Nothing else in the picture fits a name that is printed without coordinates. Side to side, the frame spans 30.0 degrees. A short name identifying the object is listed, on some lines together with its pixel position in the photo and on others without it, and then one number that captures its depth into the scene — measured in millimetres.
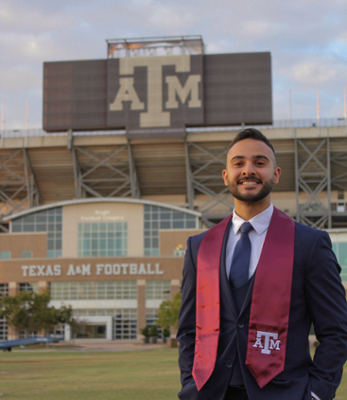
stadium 64500
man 3684
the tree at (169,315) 48906
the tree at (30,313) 52312
